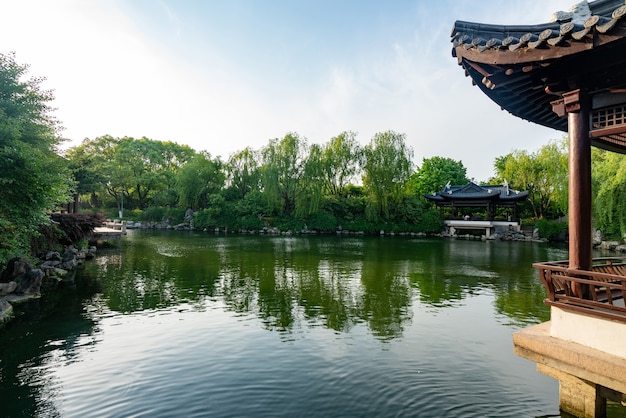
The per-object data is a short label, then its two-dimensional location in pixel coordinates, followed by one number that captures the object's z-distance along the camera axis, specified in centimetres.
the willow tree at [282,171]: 3450
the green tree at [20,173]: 761
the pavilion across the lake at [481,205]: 3089
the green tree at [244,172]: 3725
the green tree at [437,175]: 4397
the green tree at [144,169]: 3984
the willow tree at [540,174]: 2956
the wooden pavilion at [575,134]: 335
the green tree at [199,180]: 3719
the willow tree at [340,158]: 3625
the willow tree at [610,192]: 1883
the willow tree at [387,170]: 3384
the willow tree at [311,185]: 3400
